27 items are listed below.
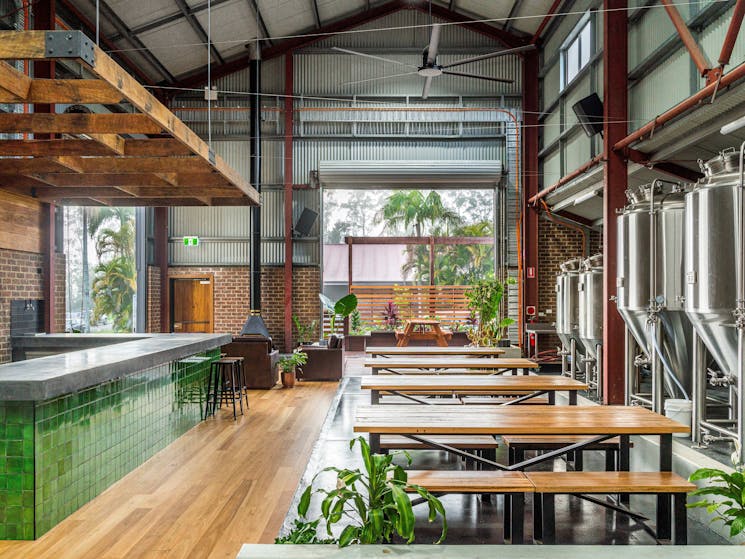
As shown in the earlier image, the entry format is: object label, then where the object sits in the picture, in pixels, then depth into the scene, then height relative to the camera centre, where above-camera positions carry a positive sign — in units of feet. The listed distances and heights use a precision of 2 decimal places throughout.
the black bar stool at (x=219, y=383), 24.03 -3.72
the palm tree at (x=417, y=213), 59.67 +7.18
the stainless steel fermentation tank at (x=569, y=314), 28.07 -1.23
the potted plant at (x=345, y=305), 35.12 -0.91
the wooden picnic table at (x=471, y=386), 15.94 -2.52
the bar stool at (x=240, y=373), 25.58 -3.46
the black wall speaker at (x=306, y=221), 43.65 +4.70
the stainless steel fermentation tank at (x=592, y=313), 24.82 -1.04
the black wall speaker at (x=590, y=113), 29.71 +8.26
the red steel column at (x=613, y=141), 22.84 +5.37
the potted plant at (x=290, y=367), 31.94 -3.95
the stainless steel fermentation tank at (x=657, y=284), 17.19 +0.08
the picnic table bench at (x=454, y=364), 20.61 -2.51
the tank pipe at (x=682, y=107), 16.76 +5.52
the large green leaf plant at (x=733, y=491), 7.69 -2.61
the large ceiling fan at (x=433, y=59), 24.85 +9.65
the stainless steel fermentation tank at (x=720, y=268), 13.10 +0.42
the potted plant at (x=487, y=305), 36.40 -1.03
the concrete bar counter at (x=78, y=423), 11.87 -2.98
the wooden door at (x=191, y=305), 44.78 -1.07
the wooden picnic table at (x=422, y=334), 41.40 -3.08
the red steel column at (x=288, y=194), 43.47 +6.55
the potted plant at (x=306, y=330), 43.62 -2.83
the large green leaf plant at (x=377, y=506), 7.91 -2.79
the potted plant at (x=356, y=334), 45.85 -3.31
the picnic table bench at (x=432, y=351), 24.87 -2.53
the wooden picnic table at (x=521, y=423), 11.25 -2.52
